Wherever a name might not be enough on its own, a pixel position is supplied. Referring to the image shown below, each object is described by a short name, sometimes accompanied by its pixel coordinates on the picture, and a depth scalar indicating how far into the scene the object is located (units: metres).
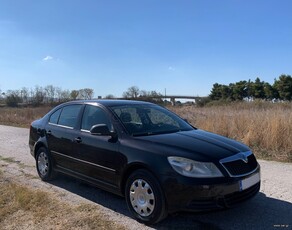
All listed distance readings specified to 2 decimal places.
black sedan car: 2.81
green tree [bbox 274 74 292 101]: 40.50
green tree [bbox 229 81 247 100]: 51.63
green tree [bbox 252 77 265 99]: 47.43
